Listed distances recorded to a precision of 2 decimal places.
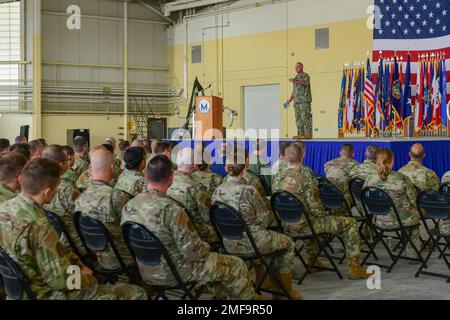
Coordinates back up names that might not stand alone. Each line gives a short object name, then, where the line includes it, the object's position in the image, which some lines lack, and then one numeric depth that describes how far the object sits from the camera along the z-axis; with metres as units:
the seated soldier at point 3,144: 7.72
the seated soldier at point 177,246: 3.57
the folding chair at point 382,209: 5.58
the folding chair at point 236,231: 4.30
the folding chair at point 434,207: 5.34
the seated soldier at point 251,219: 4.38
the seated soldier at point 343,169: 7.18
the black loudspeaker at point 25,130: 18.48
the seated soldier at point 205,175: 5.91
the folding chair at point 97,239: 3.89
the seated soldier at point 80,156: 7.26
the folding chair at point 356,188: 6.45
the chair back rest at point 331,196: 6.25
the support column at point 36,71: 19.38
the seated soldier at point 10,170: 4.02
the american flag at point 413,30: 13.73
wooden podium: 12.79
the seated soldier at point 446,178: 6.21
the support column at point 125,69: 20.91
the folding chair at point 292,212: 5.06
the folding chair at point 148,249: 3.53
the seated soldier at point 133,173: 5.22
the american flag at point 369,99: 13.44
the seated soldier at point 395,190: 5.71
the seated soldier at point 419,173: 6.59
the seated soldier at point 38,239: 2.88
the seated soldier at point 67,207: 4.52
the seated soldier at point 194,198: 4.84
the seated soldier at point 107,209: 4.15
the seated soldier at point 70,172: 6.17
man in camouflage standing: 12.31
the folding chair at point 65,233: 4.17
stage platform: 10.03
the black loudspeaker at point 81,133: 20.03
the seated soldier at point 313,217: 5.22
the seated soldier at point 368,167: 6.90
